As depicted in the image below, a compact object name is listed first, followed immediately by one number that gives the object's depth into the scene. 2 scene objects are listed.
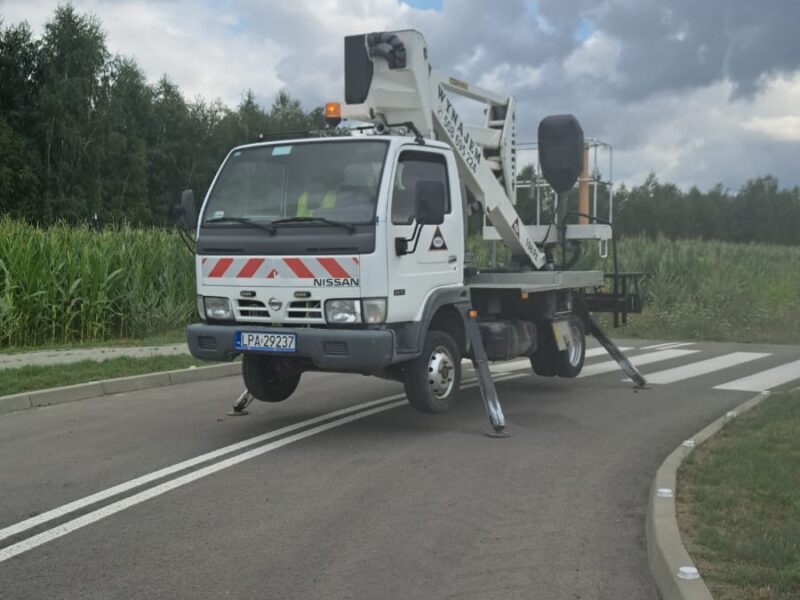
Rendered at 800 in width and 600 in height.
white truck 7.52
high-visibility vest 7.75
